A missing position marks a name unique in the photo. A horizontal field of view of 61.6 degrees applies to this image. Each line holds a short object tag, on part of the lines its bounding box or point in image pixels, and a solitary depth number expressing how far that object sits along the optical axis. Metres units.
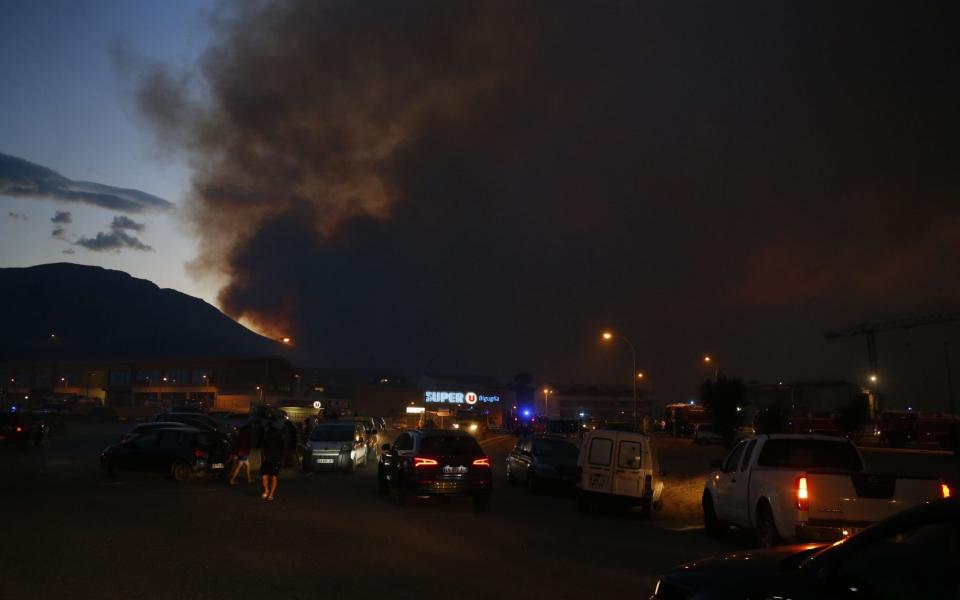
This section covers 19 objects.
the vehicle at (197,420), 33.59
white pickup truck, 10.59
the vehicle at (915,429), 49.53
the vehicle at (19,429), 32.53
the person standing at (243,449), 21.45
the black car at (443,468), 17.50
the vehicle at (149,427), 23.73
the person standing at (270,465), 18.08
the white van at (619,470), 17.73
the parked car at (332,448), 26.56
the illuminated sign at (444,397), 103.50
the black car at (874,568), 3.68
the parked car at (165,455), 22.03
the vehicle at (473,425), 53.08
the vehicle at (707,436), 55.50
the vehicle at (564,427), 42.44
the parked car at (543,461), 22.00
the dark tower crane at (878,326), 154.46
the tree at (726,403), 48.31
